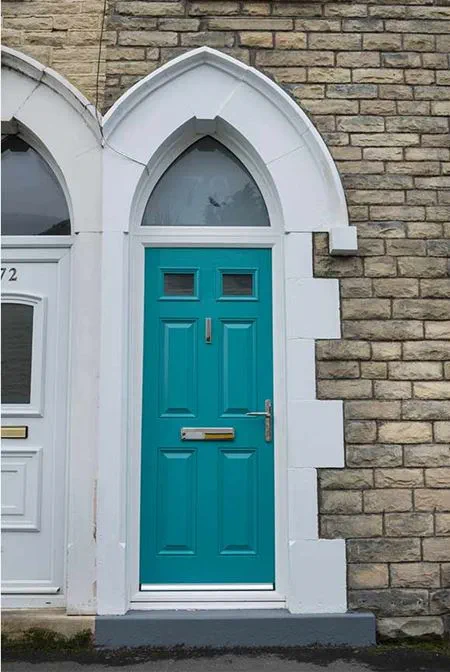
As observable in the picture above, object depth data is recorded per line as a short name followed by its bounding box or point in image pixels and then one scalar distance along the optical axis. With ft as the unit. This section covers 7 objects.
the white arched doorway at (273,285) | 13.73
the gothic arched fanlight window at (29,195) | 15.26
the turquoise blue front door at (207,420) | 14.29
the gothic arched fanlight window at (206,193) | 15.34
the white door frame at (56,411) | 14.12
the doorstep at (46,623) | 13.30
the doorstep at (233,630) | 13.25
